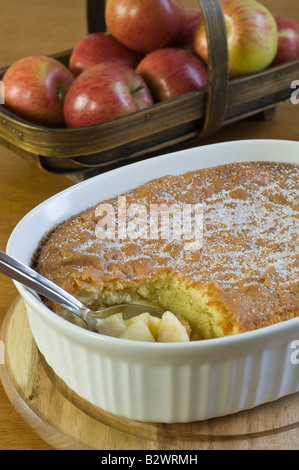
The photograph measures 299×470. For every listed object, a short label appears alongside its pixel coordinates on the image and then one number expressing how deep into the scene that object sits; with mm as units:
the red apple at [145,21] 975
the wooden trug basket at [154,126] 902
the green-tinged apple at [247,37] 974
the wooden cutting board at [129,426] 753
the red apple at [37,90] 947
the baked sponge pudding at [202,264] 774
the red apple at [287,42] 1025
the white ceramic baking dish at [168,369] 718
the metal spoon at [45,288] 751
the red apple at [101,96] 927
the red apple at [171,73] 963
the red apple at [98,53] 998
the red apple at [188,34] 1013
